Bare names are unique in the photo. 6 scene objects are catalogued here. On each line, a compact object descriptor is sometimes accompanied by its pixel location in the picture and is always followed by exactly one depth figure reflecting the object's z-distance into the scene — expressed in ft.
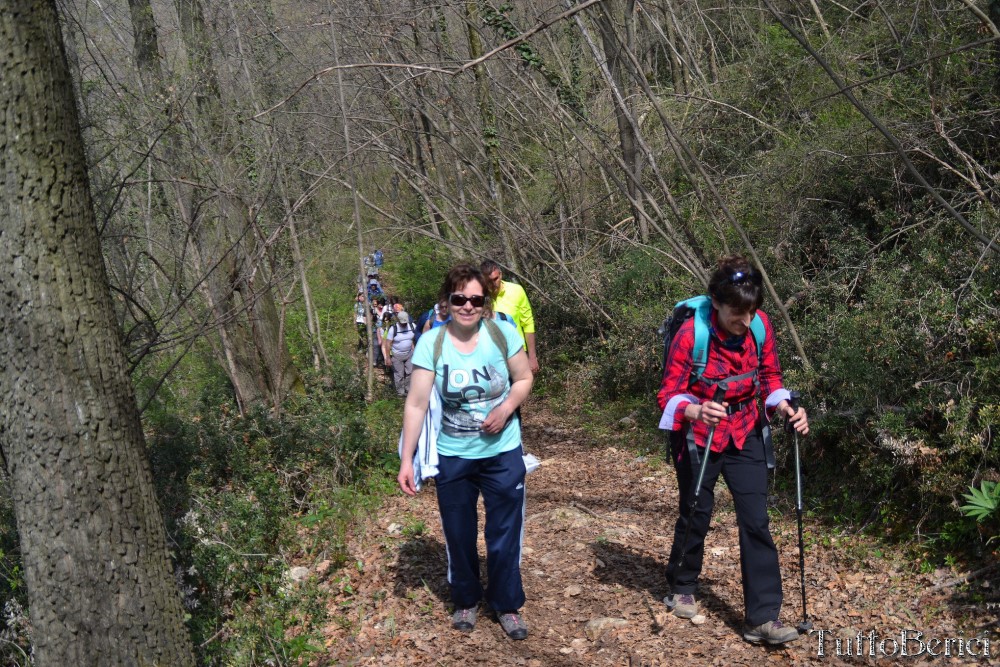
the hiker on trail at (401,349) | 41.91
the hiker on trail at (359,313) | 47.24
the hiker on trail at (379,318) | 46.50
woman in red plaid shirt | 13.69
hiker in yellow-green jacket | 21.76
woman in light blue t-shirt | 13.98
